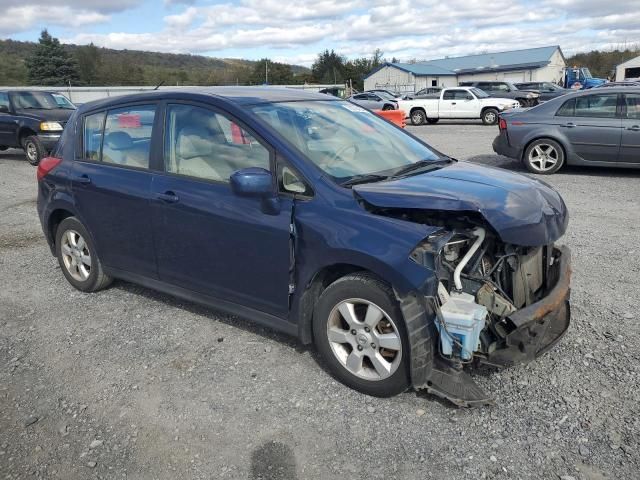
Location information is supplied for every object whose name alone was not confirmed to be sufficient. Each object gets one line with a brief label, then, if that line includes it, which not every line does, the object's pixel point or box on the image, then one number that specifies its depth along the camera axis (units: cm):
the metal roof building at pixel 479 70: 6122
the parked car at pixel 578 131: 965
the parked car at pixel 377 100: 2677
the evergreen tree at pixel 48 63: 5997
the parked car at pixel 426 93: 2605
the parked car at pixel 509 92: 2683
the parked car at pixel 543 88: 2855
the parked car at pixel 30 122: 1367
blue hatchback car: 309
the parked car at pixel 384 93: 3236
